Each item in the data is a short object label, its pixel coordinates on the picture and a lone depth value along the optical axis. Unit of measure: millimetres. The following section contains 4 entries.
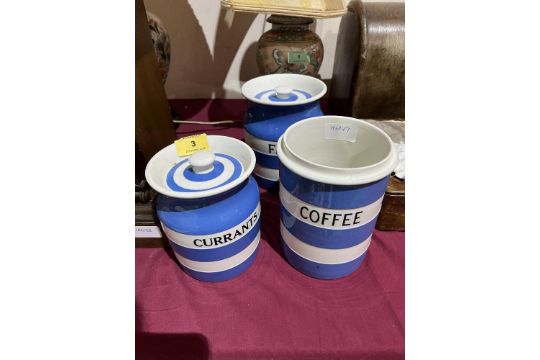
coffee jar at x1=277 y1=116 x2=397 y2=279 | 500
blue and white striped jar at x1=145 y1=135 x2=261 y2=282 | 551
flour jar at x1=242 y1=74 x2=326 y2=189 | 746
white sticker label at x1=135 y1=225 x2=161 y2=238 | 693
